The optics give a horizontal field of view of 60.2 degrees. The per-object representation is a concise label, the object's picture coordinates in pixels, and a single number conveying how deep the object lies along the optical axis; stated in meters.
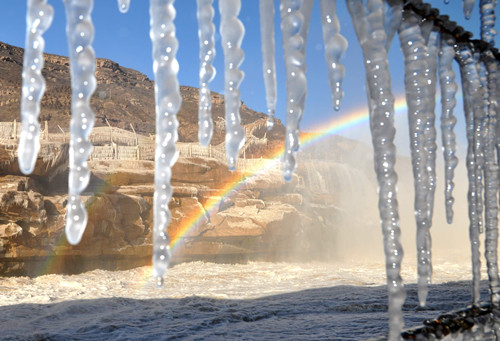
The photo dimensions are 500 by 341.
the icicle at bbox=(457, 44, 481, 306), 1.99
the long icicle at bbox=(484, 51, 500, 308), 2.10
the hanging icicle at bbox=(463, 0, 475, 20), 2.25
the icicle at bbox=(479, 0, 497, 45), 2.28
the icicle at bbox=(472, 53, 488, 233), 2.05
